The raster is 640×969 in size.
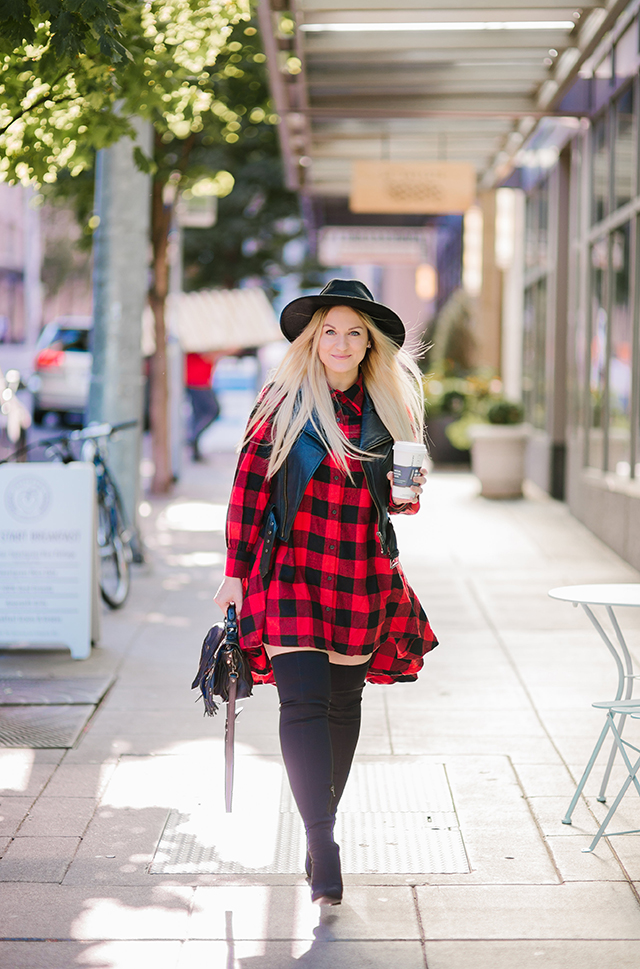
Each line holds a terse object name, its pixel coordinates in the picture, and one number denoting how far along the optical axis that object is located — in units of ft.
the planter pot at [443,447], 61.00
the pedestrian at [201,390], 57.52
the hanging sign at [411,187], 40.68
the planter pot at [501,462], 45.83
